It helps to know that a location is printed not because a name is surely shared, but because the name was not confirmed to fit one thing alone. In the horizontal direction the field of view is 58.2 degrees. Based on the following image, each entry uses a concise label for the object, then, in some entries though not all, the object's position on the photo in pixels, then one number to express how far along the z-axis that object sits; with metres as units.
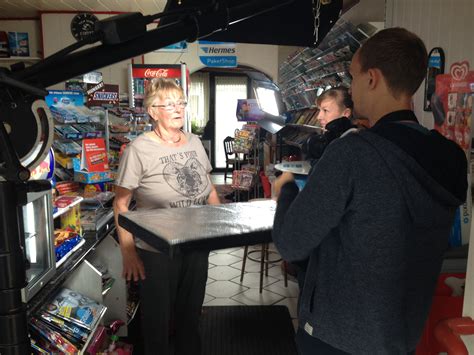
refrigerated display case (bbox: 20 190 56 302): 1.89
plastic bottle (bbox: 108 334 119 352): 2.62
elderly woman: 2.10
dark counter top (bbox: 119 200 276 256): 1.19
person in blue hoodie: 1.05
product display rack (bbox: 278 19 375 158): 3.43
